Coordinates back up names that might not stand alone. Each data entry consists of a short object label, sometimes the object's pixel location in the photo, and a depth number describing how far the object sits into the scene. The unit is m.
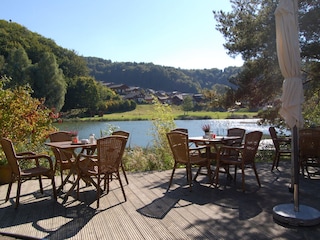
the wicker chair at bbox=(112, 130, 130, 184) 5.06
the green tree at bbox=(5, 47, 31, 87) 29.80
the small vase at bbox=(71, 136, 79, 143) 4.41
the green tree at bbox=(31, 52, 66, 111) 30.02
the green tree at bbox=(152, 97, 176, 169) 7.68
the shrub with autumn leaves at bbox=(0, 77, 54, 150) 5.46
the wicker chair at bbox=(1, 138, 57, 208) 3.69
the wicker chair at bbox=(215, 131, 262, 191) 4.23
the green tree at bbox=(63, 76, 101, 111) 39.03
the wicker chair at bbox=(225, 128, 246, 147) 5.11
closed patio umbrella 3.05
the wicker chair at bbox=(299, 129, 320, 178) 4.96
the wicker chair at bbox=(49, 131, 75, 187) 4.43
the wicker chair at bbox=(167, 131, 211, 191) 4.32
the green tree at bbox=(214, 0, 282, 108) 7.48
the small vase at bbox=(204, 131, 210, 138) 4.98
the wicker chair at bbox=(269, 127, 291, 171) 5.64
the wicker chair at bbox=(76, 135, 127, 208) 3.72
